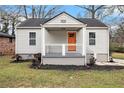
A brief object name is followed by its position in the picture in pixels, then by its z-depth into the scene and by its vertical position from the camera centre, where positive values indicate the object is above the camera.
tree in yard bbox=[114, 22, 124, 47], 13.75 +1.50
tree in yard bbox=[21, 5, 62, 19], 12.71 +4.89
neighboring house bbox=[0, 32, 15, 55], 10.33 +0.17
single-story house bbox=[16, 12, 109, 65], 7.31 +0.58
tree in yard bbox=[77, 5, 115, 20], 12.13 +4.71
